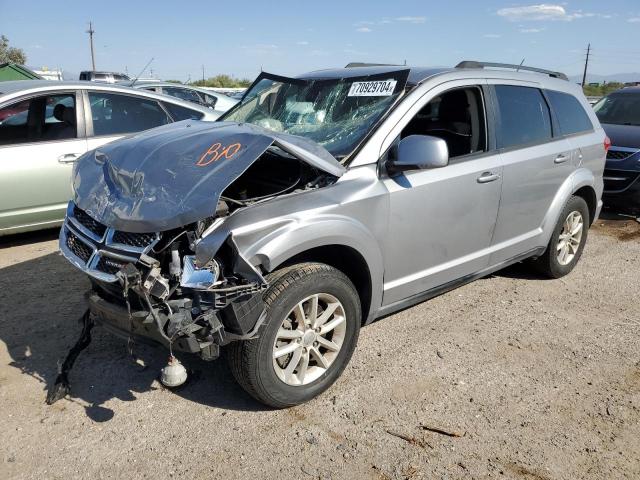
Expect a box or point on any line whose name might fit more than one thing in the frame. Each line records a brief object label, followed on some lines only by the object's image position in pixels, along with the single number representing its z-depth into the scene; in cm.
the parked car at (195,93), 1297
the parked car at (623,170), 747
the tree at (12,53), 4483
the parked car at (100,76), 2355
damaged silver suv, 271
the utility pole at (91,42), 5398
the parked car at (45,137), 545
